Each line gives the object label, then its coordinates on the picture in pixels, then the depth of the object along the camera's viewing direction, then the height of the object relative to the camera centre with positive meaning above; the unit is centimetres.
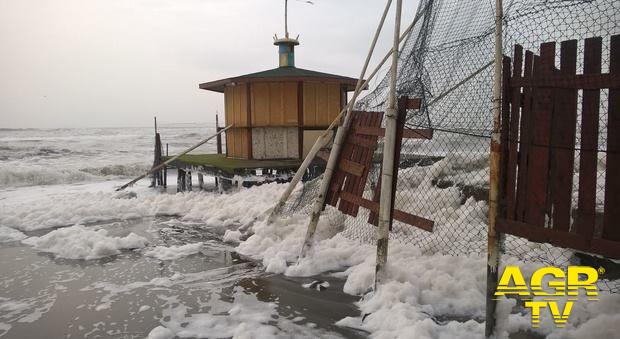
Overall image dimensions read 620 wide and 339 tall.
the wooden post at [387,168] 482 -42
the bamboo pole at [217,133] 1384 -34
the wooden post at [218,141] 1677 -32
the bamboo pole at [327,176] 607 -64
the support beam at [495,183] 358 -45
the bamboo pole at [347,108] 554 +35
